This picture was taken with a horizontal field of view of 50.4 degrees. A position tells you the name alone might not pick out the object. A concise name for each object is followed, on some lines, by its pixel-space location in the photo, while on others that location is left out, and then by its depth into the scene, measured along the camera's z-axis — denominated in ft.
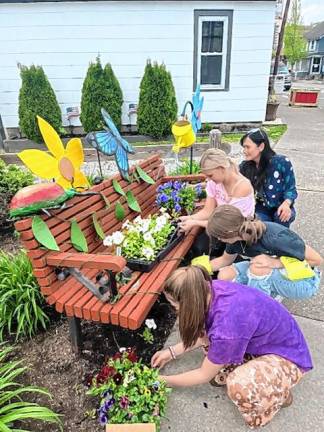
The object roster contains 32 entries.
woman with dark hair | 9.62
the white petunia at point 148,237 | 7.66
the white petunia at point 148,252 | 7.41
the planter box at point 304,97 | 48.49
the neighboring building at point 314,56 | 156.04
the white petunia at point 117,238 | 7.27
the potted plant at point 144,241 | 7.37
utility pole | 40.55
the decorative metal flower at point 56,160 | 7.27
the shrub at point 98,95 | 25.27
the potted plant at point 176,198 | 9.91
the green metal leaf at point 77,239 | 6.96
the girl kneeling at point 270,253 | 6.59
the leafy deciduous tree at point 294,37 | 112.98
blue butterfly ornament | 8.44
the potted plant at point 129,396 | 5.19
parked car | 88.58
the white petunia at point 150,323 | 6.78
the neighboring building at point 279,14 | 47.60
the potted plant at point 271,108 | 32.91
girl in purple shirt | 5.07
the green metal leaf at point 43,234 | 6.04
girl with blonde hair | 8.34
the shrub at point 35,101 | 25.17
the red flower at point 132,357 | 5.90
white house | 24.80
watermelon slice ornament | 5.99
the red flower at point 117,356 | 5.99
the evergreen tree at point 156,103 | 25.45
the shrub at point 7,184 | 12.07
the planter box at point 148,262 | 7.32
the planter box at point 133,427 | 4.97
